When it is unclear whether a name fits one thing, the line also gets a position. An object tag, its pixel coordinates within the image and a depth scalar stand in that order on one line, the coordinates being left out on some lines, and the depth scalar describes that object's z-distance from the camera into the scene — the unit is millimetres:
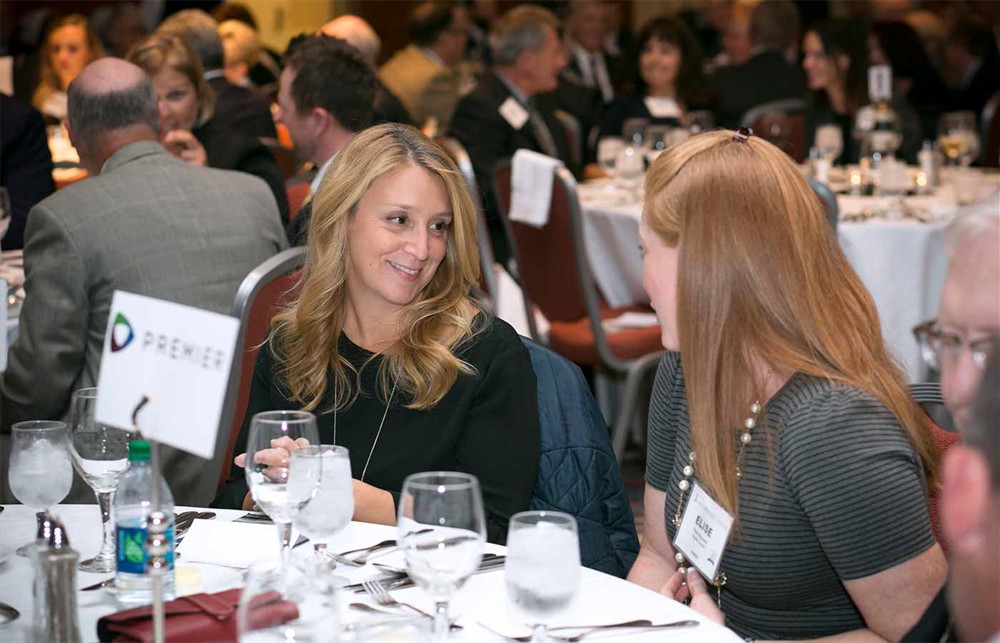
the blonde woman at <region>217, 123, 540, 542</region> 3046
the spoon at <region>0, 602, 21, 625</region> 2408
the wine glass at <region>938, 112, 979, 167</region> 7503
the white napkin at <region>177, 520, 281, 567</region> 2626
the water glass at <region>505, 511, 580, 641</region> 2278
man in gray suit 3875
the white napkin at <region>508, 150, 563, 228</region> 5870
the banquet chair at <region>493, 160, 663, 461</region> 5835
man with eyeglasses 2405
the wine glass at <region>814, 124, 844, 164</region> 7508
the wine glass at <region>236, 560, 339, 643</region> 2153
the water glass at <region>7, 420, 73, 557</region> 2637
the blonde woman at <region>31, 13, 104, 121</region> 9855
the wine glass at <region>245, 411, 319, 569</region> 2446
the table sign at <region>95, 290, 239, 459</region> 2210
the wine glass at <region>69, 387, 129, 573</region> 2644
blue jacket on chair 3056
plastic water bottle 2453
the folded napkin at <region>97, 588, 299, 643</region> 2303
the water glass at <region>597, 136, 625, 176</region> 7842
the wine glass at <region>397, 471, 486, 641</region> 2264
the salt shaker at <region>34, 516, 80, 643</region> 2239
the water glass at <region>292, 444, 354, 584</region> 2422
